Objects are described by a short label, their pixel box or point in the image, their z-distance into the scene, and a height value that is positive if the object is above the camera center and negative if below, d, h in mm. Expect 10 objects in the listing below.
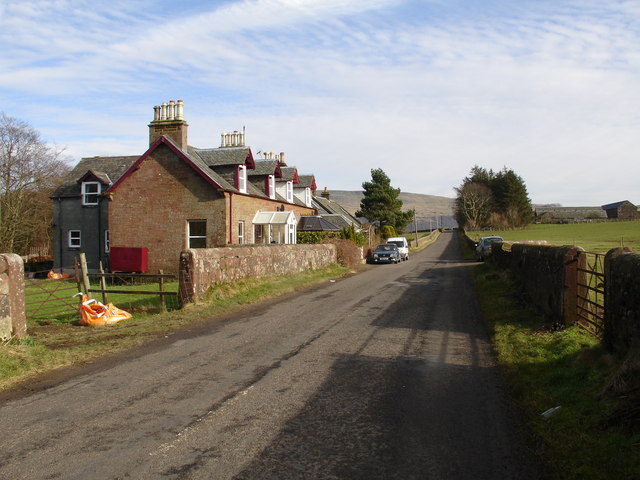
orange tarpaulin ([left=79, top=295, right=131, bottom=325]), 12844 -1996
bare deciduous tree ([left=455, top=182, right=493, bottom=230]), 104250 +6359
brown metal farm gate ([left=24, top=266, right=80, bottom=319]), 16288 -2524
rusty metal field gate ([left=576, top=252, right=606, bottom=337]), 8641 -1311
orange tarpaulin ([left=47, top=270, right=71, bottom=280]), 31406 -2408
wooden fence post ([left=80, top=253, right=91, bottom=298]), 14154 -1144
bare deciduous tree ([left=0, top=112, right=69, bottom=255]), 40219 +3567
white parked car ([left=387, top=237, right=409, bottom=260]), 43991 -962
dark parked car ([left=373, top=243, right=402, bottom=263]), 39531 -1613
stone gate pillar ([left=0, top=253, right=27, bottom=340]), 8875 -1100
